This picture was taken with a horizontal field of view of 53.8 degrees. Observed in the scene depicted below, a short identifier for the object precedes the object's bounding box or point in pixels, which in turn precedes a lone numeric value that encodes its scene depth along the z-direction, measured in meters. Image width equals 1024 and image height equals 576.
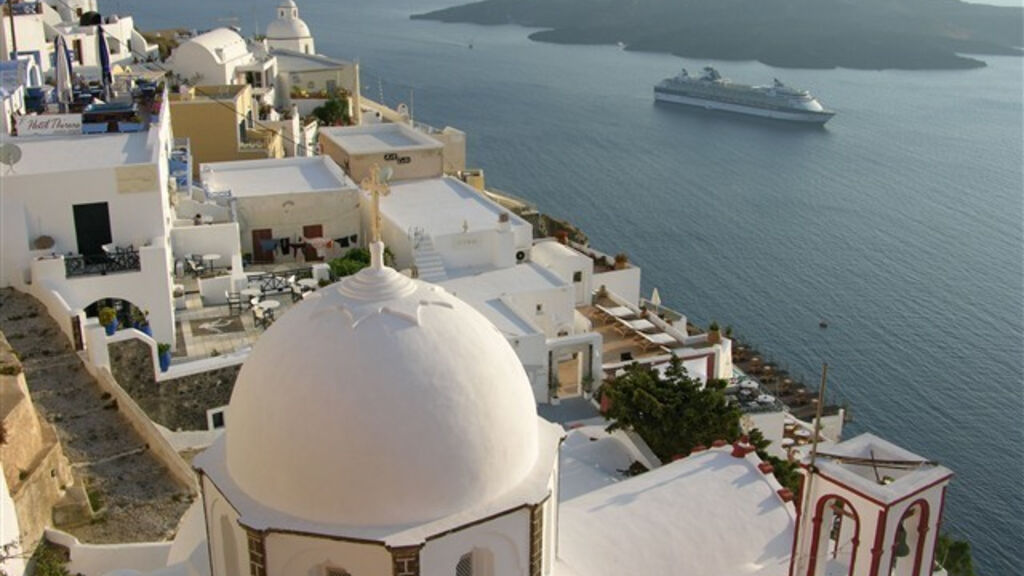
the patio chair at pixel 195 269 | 26.94
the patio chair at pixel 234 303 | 25.47
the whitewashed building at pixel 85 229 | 22.56
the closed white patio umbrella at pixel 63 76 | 29.33
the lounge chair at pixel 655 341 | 30.11
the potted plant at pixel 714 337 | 30.19
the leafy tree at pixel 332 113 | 50.81
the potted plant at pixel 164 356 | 21.37
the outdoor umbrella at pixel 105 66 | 30.41
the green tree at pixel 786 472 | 19.36
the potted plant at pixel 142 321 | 22.70
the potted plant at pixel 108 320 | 21.42
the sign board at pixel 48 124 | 26.28
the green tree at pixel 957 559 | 20.50
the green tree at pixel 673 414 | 20.88
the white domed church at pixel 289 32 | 64.31
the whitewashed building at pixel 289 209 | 31.12
